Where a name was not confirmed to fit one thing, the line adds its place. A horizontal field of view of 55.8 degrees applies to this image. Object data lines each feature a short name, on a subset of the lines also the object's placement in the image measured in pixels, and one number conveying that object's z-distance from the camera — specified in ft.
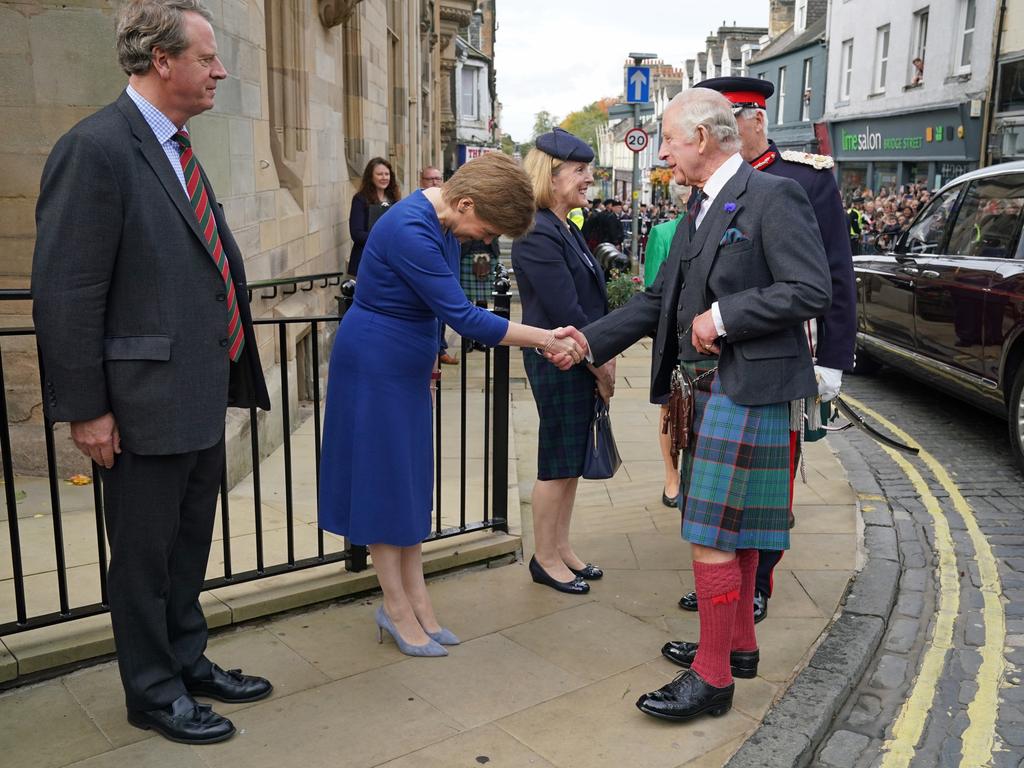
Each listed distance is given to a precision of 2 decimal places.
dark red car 21.52
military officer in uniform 12.91
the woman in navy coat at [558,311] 13.15
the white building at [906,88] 69.56
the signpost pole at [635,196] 55.00
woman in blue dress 10.89
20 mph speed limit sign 58.90
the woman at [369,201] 31.53
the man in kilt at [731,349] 9.98
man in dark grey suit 8.48
